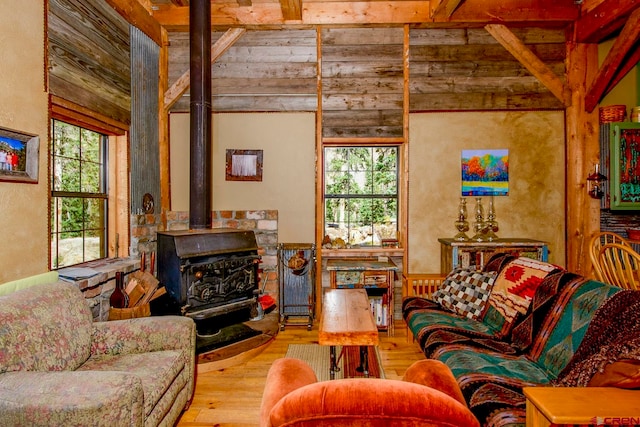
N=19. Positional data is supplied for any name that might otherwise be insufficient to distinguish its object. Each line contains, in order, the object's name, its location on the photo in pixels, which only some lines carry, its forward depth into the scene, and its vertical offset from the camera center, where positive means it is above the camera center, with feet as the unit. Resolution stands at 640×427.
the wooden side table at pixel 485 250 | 13.30 -1.33
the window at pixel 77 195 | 10.04 +0.44
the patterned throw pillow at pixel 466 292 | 10.21 -2.20
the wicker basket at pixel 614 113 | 13.67 +3.39
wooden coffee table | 7.50 -2.26
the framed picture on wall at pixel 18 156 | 7.77 +1.14
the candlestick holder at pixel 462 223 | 14.16 -0.44
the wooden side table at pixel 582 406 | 3.96 -2.03
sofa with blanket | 5.25 -2.30
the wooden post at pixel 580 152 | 14.35 +2.11
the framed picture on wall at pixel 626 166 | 13.29 +1.49
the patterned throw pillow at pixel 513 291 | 8.69 -1.86
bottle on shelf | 10.14 -2.20
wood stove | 11.07 -1.74
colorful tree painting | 14.83 +1.44
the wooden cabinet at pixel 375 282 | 13.21 -2.39
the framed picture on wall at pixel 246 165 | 15.06 +1.74
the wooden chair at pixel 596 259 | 10.19 -1.29
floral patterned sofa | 4.85 -2.33
